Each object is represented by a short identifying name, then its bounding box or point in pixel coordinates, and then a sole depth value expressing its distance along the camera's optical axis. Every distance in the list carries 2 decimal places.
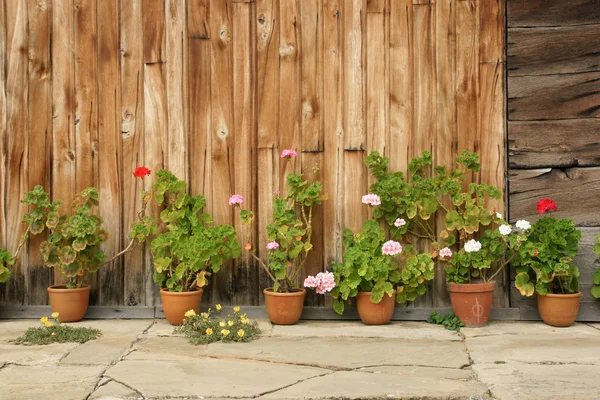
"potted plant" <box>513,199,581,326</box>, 4.38
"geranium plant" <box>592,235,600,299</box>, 4.49
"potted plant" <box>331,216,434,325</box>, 4.45
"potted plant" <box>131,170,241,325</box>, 4.49
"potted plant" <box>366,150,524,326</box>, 4.50
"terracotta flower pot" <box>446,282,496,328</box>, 4.47
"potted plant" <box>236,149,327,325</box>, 4.52
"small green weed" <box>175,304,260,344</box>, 4.06
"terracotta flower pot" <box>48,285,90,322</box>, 4.60
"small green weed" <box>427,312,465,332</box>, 4.48
